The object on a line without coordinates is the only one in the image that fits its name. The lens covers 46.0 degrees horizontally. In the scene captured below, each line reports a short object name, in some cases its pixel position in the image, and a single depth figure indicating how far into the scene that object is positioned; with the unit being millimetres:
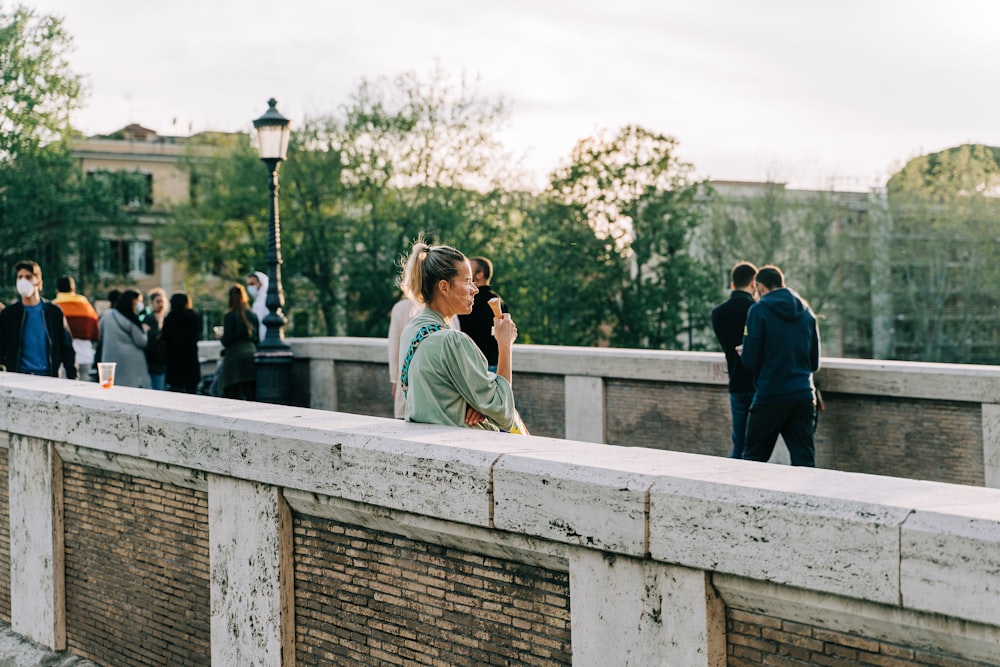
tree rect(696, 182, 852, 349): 54156
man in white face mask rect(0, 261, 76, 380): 9906
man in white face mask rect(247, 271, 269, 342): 14729
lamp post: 13398
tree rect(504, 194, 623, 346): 45031
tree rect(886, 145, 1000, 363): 53156
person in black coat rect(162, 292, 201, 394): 12719
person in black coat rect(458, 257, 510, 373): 8258
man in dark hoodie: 7891
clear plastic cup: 7100
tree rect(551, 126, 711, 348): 45219
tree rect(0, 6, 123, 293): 44125
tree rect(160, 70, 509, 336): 44156
